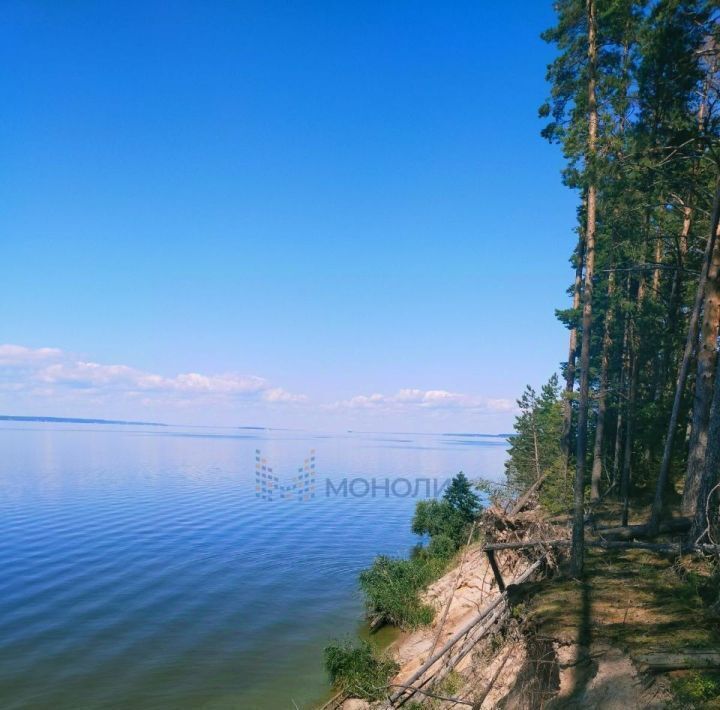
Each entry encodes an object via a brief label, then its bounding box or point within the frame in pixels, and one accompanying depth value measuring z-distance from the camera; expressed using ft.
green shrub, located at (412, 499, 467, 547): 109.70
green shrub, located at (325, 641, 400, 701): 53.31
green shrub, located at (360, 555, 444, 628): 72.59
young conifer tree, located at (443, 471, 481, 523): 113.91
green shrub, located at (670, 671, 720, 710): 24.67
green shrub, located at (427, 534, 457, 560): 100.27
